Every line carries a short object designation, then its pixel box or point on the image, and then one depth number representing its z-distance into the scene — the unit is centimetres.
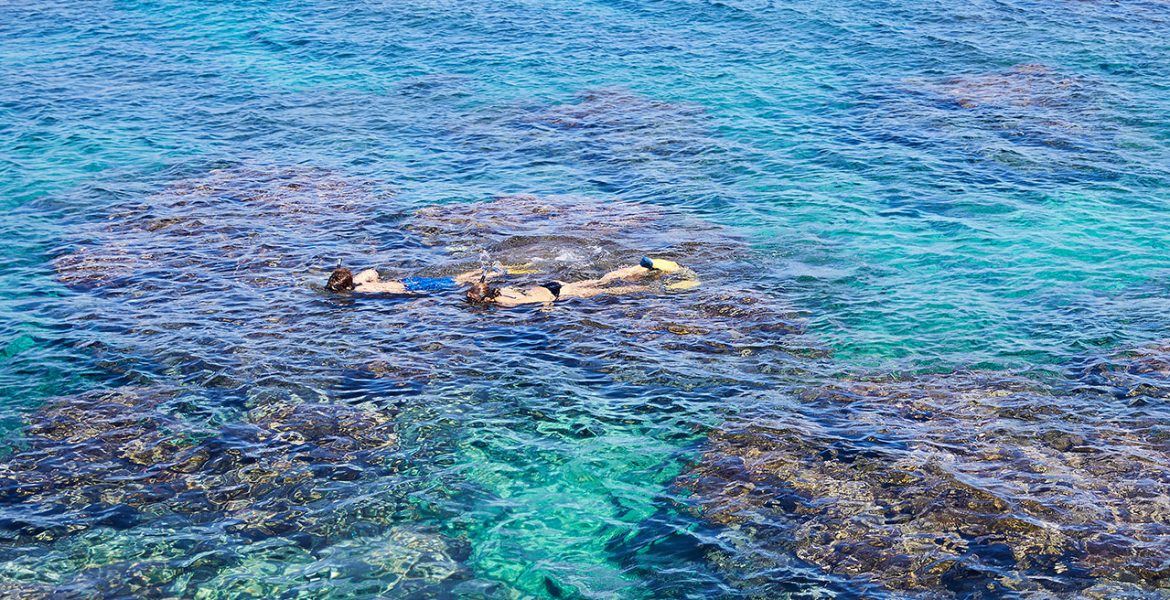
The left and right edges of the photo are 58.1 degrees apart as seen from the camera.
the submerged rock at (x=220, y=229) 2798
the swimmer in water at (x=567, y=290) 2602
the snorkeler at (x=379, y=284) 2628
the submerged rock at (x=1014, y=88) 3878
